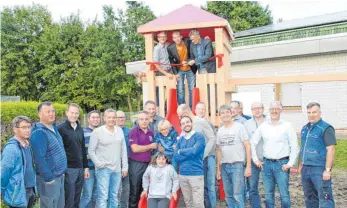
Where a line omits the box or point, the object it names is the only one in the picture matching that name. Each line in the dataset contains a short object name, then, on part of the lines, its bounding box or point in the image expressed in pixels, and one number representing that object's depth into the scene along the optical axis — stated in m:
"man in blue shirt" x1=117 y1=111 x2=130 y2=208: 5.34
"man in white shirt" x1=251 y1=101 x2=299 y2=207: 4.73
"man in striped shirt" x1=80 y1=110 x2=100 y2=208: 5.07
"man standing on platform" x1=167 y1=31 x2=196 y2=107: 6.22
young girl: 4.71
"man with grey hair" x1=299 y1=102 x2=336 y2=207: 4.50
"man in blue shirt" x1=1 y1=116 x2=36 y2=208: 3.66
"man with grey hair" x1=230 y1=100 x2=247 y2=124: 5.75
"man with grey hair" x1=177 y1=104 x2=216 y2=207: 5.02
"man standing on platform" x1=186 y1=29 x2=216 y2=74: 6.06
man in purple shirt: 4.99
